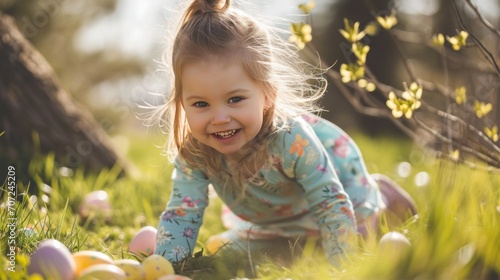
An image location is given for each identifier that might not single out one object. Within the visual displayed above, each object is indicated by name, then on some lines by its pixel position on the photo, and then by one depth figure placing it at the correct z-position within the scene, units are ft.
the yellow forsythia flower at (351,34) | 7.82
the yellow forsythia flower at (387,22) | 8.26
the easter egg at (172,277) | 5.71
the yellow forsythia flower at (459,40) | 7.46
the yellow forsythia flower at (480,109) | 7.88
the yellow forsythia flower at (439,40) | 8.30
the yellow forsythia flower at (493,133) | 7.30
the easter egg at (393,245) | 5.04
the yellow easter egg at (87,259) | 5.79
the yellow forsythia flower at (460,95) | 8.10
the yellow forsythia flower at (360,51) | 7.84
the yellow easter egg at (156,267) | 6.13
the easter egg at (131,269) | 6.02
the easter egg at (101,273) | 5.48
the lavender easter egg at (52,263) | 5.49
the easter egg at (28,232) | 7.02
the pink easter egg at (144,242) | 8.07
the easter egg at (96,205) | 10.54
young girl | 7.11
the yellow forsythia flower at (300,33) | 7.79
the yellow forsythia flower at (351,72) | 8.00
